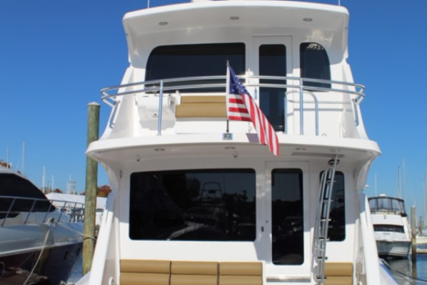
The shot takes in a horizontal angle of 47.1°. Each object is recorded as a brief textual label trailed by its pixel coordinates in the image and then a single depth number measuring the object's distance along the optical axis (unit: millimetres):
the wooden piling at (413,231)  25647
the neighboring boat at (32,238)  9062
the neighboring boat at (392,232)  25969
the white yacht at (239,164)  6086
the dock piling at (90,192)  9766
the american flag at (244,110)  5320
